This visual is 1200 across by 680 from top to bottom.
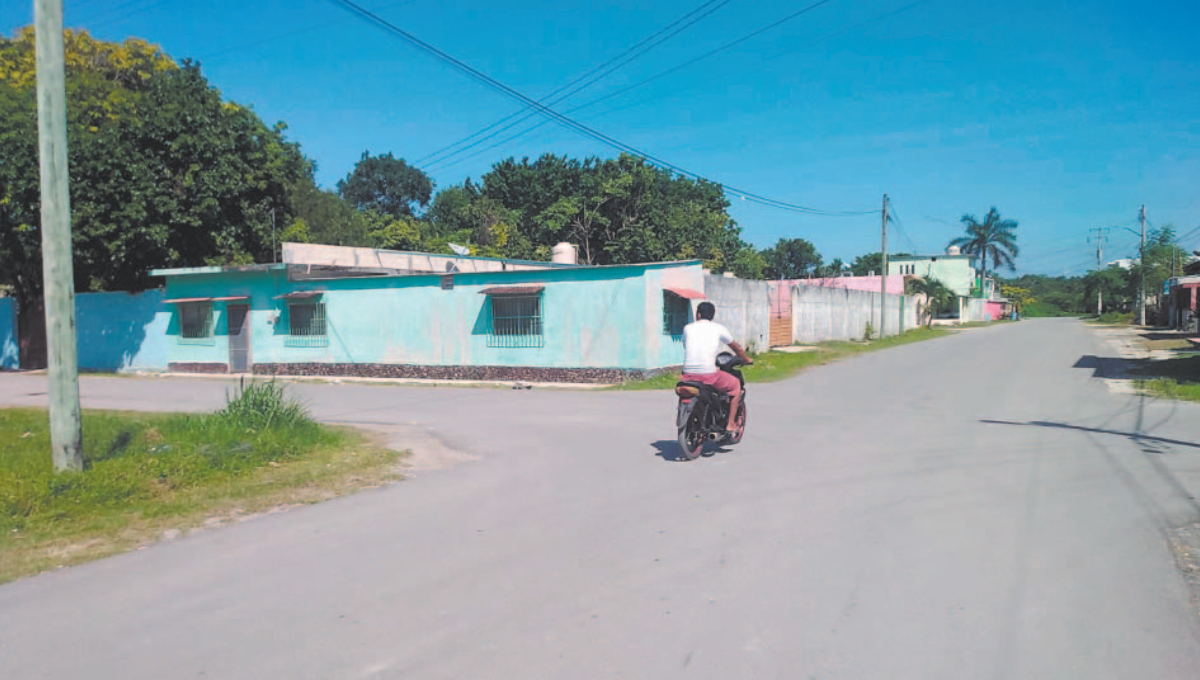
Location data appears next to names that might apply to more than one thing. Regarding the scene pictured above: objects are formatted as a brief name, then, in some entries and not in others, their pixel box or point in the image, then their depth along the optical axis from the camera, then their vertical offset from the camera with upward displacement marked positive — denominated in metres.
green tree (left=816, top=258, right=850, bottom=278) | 80.31 +4.41
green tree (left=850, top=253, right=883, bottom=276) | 89.88 +5.41
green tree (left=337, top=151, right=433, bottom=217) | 69.25 +11.78
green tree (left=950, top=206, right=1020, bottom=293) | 80.00 +7.37
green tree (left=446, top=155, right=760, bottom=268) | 43.41 +5.74
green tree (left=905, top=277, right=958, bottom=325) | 57.84 +1.36
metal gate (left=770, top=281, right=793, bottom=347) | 29.83 -0.13
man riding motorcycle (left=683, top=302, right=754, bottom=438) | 8.72 -0.44
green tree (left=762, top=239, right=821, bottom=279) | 84.12 +5.96
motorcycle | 8.48 -1.19
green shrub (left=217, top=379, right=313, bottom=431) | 9.38 -1.20
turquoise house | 18.67 -0.15
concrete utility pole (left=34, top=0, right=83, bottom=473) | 7.02 +0.72
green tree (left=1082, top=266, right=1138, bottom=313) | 79.88 +2.13
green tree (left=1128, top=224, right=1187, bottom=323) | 56.58 +3.41
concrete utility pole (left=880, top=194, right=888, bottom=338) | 39.32 +2.63
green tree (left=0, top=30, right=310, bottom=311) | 22.06 +4.42
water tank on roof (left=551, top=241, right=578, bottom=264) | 29.84 +2.30
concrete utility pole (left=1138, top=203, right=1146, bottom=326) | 54.69 +1.01
